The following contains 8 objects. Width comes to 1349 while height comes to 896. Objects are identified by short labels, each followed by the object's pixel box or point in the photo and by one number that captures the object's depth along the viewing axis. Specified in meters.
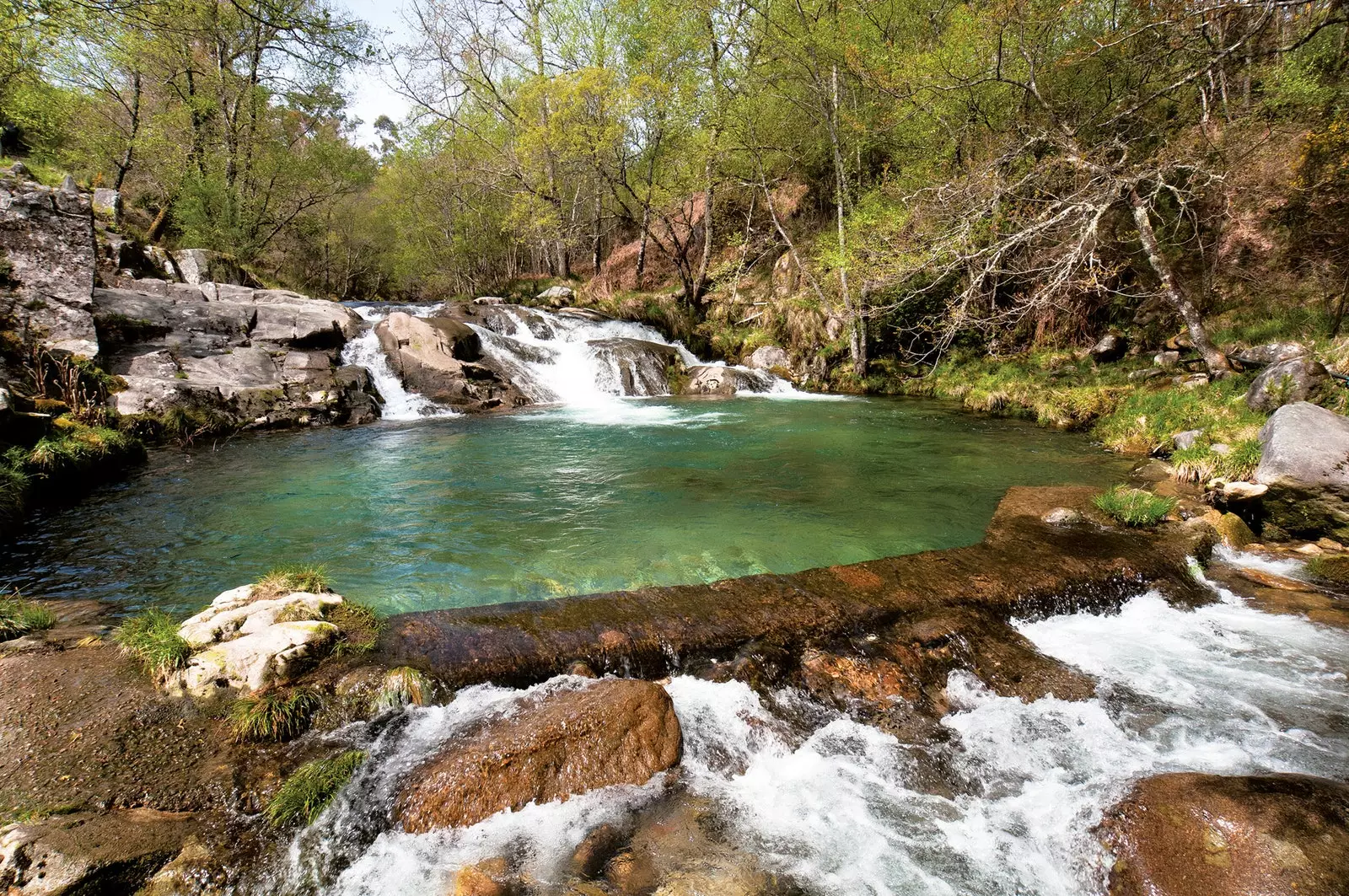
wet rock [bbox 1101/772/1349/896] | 2.14
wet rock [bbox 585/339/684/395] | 17.89
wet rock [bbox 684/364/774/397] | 18.09
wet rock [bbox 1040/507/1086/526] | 6.18
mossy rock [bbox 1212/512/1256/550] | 5.78
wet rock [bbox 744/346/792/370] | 19.77
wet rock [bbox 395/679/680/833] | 2.69
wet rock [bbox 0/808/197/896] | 1.94
